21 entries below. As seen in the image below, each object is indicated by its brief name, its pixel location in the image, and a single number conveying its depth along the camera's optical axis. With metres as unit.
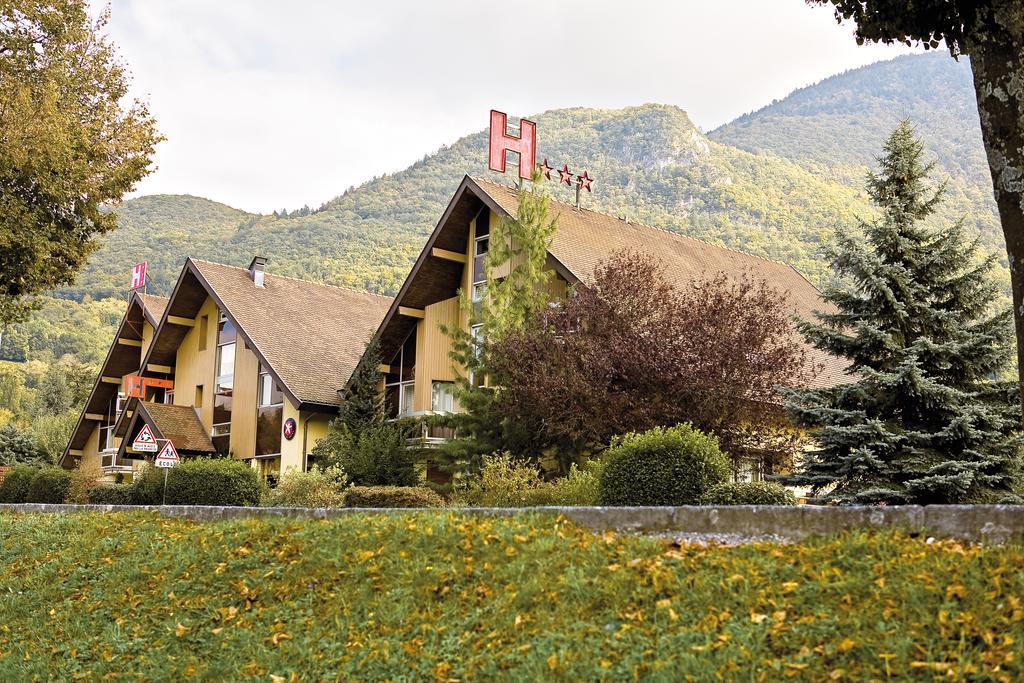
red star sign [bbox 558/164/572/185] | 30.61
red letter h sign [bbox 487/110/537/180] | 29.80
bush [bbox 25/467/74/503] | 31.02
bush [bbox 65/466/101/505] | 30.56
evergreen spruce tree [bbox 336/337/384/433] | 30.55
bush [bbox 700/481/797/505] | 13.81
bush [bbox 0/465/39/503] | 31.73
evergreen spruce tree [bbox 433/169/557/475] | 22.77
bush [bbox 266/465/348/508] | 23.31
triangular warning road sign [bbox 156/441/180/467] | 24.42
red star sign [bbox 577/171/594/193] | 31.84
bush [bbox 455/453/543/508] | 18.38
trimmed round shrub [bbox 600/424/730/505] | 15.01
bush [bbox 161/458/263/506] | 24.81
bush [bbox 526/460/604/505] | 16.65
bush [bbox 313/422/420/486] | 27.66
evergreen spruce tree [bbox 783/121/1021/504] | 18.27
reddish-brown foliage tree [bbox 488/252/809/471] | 20.27
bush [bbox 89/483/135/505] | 27.78
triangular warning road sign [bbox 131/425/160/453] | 25.12
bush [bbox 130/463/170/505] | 26.72
